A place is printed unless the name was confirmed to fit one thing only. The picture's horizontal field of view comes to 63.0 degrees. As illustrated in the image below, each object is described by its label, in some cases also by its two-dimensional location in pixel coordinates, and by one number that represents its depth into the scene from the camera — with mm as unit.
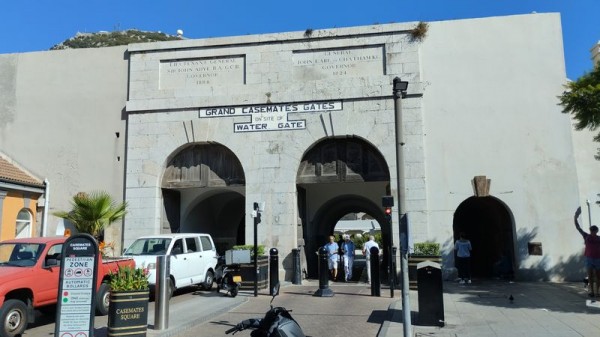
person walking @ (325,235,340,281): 16047
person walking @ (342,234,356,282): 16938
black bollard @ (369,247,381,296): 12977
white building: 15922
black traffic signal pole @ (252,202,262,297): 13055
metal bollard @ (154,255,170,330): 8734
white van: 12633
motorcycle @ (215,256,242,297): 13094
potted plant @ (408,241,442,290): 13945
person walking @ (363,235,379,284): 15716
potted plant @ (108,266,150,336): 7648
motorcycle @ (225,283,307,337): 4497
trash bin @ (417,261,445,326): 8781
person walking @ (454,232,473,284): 15367
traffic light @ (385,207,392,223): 9578
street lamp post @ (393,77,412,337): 7695
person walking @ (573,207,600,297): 11305
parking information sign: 6918
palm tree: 15852
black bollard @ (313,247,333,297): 12859
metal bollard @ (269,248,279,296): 13344
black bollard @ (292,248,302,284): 15727
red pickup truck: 8229
